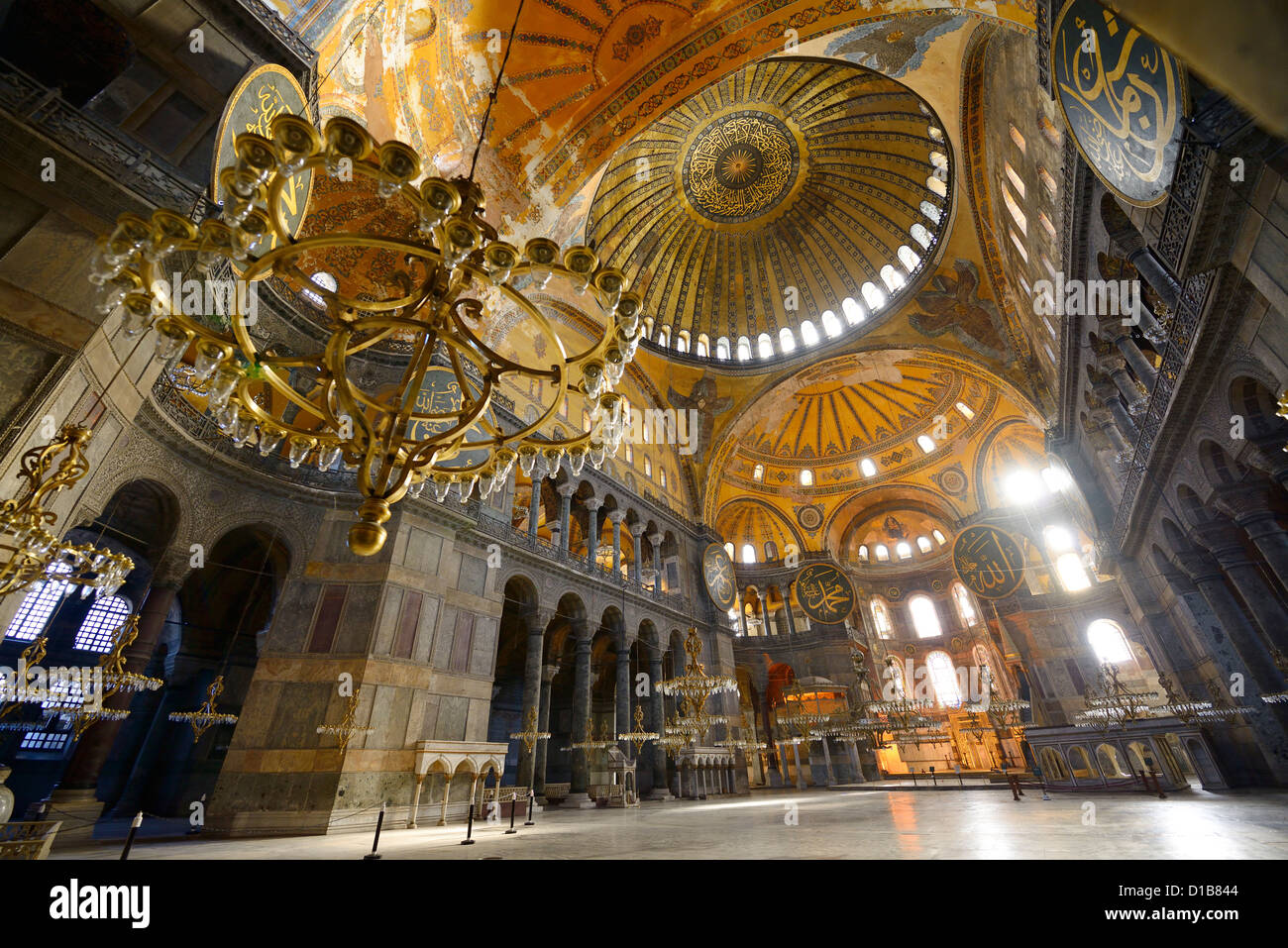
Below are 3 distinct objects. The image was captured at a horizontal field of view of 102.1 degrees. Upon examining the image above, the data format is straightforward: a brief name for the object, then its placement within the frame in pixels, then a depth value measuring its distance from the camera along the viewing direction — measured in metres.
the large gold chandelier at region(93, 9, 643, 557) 2.95
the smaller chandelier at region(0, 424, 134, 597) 3.36
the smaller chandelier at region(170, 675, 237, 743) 7.89
